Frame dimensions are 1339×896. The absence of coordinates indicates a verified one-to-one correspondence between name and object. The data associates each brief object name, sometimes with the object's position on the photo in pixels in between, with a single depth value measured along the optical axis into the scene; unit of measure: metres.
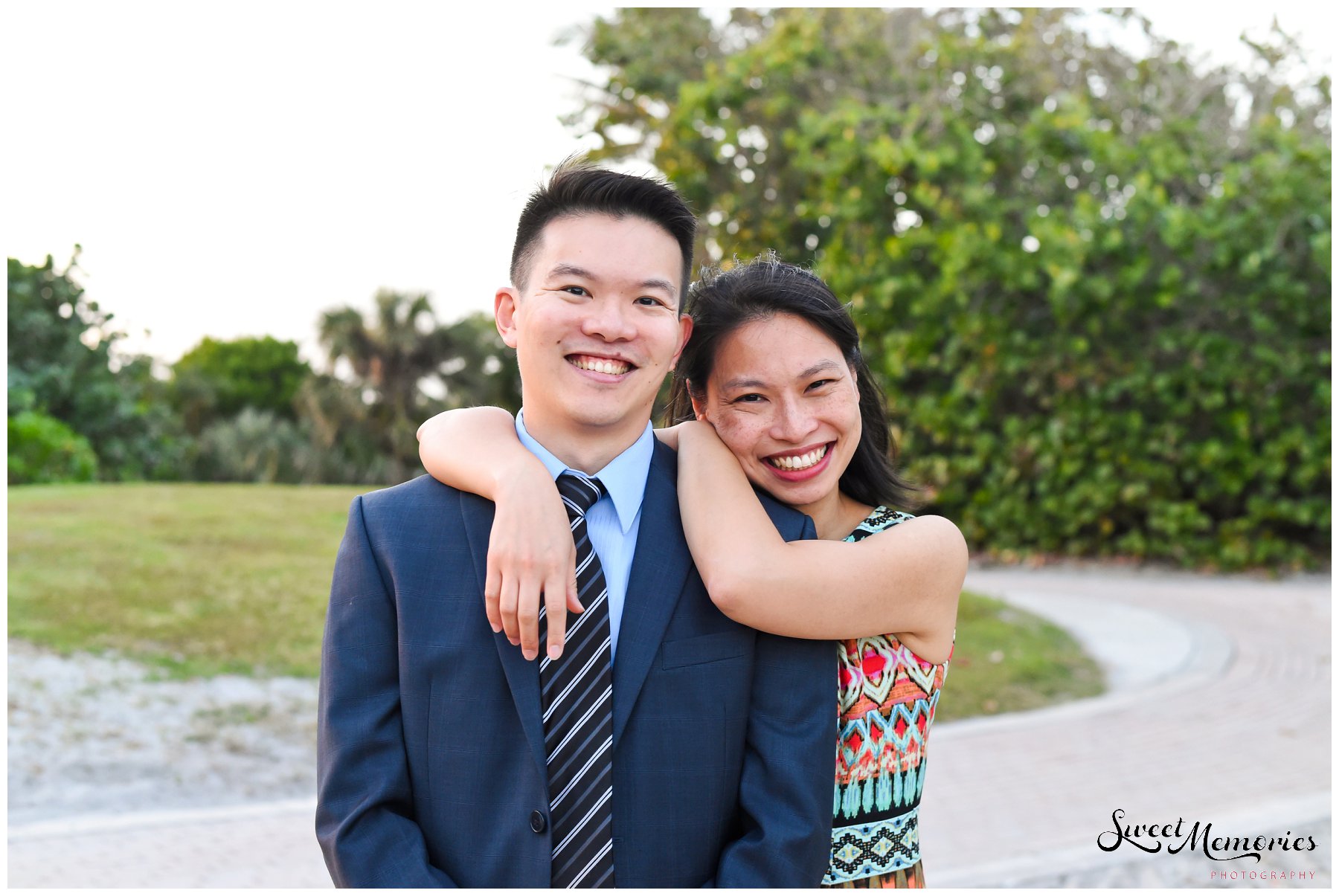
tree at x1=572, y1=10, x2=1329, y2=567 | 10.33
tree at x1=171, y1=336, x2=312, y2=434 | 28.67
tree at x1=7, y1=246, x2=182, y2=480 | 14.98
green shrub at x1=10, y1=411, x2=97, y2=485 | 14.21
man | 1.70
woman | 1.77
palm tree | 23.78
